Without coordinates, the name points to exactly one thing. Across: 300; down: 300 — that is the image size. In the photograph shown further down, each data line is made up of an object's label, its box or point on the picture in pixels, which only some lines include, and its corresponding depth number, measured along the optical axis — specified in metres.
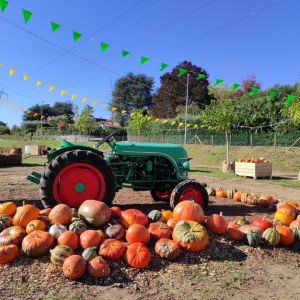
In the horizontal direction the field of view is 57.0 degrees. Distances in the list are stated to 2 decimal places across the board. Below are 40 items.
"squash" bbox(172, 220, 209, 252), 3.41
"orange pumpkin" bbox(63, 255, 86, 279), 2.78
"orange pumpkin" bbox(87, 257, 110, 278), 2.84
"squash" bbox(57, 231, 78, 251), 3.22
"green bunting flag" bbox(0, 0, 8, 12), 6.92
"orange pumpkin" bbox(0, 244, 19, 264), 3.00
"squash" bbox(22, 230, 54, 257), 3.09
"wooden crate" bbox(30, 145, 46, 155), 24.37
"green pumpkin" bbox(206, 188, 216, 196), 7.43
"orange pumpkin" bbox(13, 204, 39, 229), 3.69
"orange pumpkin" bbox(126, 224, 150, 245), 3.44
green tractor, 4.67
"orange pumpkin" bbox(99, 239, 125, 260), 3.12
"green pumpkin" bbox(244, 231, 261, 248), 3.71
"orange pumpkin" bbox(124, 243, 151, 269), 3.05
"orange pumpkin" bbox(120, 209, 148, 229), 3.86
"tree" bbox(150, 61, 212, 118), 42.58
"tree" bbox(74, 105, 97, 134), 36.40
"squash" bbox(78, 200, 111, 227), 3.73
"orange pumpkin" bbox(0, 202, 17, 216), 4.07
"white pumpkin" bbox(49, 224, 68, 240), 3.39
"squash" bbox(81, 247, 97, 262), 3.02
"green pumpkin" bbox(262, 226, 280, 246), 3.77
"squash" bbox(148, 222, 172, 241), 3.67
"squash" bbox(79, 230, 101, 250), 3.27
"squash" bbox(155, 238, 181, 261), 3.24
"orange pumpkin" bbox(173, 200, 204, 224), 4.02
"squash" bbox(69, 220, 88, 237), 3.49
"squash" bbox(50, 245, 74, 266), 2.97
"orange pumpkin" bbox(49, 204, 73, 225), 3.68
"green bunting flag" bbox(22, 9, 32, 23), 7.37
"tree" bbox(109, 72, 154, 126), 54.56
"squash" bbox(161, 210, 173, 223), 4.40
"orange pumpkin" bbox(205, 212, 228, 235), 3.96
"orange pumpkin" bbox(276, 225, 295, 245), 3.91
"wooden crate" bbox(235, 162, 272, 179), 12.03
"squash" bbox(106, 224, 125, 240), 3.58
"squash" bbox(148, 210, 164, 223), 4.21
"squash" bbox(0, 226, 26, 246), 3.27
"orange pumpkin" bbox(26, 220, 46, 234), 3.49
